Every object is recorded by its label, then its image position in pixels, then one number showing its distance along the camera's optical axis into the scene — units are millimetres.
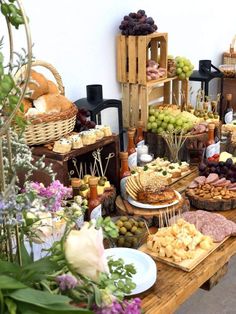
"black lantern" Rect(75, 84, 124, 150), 2070
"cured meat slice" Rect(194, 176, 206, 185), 1833
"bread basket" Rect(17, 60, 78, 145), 1570
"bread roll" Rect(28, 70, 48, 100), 1691
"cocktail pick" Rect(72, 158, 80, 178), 1735
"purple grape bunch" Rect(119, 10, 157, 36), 2281
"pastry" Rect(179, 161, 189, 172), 2055
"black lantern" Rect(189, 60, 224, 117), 2867
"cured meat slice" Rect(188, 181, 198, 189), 1821
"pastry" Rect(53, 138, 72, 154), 1582
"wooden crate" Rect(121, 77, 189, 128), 2410
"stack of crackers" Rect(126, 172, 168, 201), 1694
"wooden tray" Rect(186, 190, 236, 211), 1684
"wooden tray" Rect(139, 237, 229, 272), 1298
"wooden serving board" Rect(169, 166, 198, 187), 1978
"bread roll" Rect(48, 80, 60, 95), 1765
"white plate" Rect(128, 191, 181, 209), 1616
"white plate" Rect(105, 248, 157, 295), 1165
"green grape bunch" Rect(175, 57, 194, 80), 2557
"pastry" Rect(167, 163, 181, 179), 1992
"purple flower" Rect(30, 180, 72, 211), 792
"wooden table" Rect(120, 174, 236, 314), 1149
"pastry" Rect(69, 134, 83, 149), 1620
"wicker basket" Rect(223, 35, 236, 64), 3394
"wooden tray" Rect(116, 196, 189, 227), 1570
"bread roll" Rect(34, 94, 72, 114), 1658
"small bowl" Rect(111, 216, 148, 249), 1376
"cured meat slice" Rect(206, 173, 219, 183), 1825
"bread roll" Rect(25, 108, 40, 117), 1578
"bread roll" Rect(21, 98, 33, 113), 1655
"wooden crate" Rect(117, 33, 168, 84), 2323
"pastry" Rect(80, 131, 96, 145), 1664
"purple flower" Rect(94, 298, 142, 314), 693
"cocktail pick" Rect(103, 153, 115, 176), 1769
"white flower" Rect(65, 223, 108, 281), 645
